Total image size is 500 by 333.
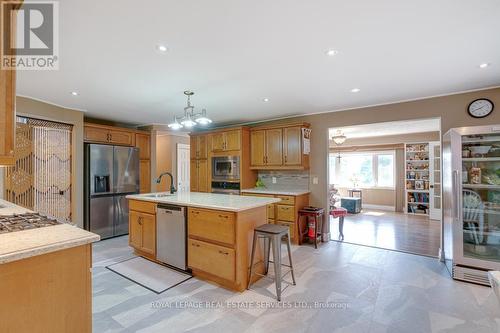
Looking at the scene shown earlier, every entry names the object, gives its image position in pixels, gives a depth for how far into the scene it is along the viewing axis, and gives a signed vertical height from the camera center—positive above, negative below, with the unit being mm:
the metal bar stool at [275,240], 2461 -754
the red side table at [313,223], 4148 -969
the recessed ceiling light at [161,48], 2111 +1093
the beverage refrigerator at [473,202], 2859 -433
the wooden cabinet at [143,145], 5375 +592
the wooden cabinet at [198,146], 5598 +565
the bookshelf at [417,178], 6871 -296
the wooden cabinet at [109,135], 4587 +736
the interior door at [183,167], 6562 +92
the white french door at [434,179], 6270 -297
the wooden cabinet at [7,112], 1181 +303
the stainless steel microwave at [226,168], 5043 +44
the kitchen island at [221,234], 2541 -711
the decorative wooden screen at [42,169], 3662 +45
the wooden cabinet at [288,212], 4258 -766
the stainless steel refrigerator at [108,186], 4371 -283
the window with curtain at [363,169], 7762 -22
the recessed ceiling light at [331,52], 2194 +1076
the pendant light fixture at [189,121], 3111 +651
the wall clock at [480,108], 3193 +805
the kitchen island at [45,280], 1190 -585
